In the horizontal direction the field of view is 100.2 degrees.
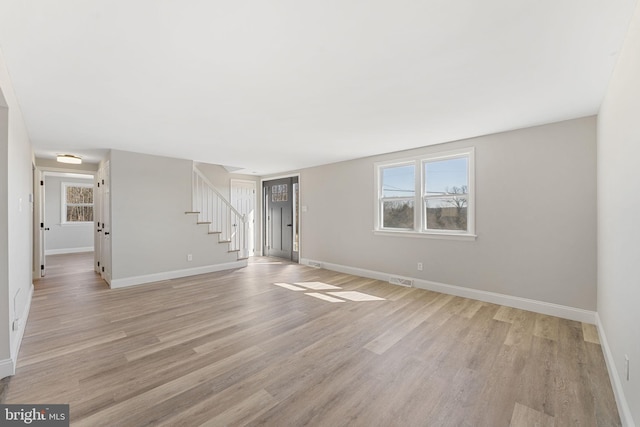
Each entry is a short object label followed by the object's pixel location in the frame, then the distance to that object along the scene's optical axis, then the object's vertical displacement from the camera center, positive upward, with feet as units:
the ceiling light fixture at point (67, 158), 16.29 +3.34
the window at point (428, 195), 13.26 +0.96
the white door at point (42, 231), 16.98 -1.21
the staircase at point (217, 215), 19.12 -0.19
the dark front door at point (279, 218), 23.16 -0.48
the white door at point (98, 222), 18.17 -0.69
